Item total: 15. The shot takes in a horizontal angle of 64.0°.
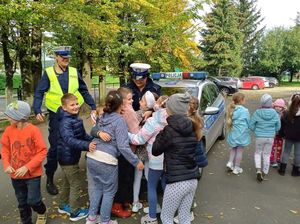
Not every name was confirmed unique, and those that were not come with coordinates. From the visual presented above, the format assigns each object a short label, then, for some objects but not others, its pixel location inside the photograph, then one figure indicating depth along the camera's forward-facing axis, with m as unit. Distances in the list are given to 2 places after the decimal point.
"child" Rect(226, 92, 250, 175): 4.22
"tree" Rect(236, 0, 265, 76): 35.81
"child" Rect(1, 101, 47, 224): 2.65
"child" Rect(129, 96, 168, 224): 2.80
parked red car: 25.75
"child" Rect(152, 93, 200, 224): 2.37
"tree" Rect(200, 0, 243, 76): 26.84
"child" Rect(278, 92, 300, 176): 4.12
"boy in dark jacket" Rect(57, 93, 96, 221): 2.82
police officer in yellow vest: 3.32
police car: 4.33
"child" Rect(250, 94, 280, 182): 4.03
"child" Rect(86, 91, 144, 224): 2.70
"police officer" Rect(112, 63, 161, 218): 3.21
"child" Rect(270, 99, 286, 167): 4.39
